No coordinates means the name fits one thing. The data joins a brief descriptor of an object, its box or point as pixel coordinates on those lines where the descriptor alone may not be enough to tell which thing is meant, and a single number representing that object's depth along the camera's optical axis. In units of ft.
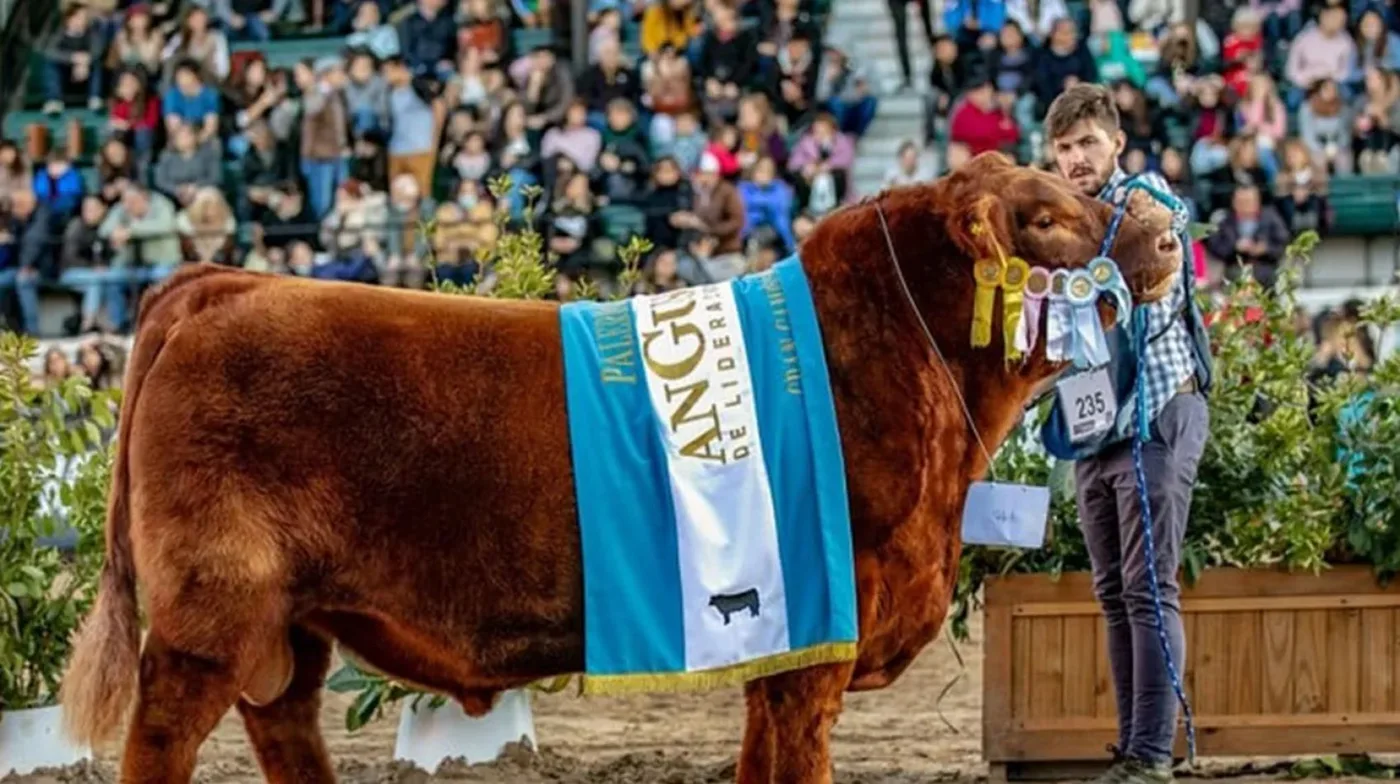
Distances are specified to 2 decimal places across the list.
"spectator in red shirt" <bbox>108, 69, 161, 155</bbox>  69.46
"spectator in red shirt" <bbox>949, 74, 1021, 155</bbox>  61.31
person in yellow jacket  68.59
